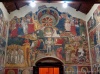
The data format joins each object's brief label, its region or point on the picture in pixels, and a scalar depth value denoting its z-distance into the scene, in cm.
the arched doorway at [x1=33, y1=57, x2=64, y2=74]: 1068
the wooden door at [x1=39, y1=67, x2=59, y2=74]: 1399
